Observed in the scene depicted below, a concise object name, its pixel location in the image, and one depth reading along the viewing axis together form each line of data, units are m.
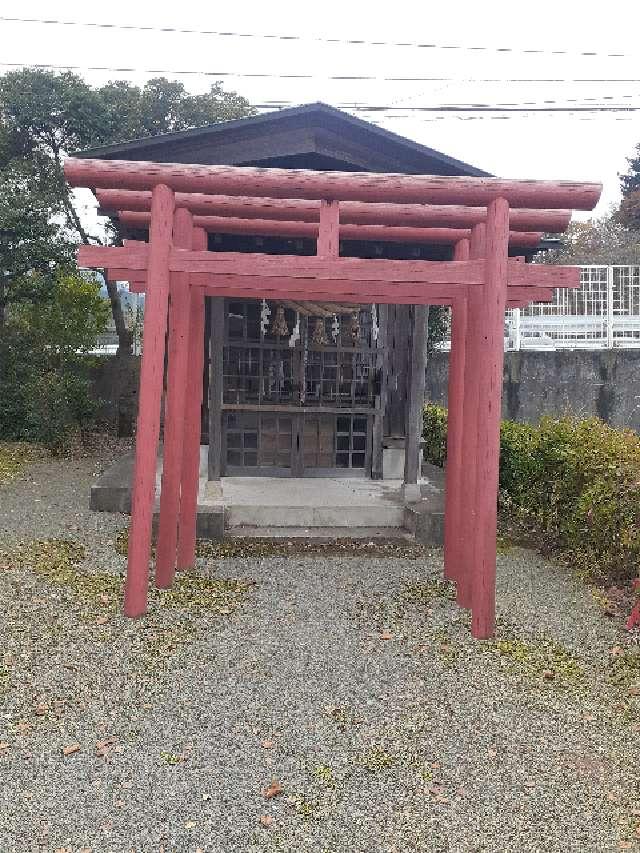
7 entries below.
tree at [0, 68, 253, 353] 15.06
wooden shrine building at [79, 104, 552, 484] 9.08
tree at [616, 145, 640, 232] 26.08
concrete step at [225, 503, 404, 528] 7.76
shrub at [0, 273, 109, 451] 13.05
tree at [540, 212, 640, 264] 26.32
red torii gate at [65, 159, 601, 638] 4.52
